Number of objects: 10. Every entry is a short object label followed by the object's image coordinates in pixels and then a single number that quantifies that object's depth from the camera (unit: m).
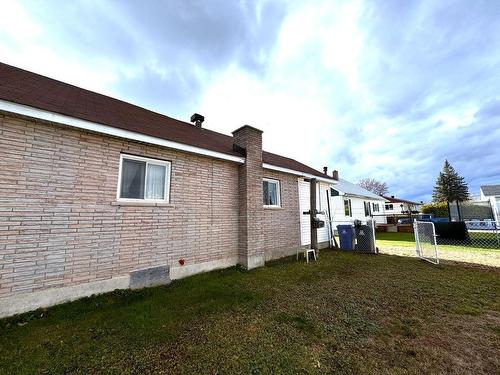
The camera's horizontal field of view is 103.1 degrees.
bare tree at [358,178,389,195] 52.38
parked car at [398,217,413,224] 22.43
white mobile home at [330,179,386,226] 19.06
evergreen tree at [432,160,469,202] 33.58
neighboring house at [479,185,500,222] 29.44
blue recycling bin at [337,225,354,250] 10.60
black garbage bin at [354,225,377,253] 9.63
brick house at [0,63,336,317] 3.89
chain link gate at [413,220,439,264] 8.22
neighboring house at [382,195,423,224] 39.91
